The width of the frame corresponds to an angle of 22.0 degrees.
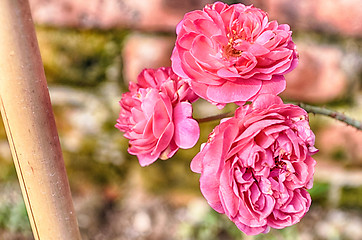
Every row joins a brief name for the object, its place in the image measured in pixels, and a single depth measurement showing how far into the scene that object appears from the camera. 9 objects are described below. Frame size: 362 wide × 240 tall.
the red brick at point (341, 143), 0.79
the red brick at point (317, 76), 0.76
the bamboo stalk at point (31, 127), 0.38
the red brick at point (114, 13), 0.76
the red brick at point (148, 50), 0.77
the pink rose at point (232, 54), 0.39
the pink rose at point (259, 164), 0.38
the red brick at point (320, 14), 0.72
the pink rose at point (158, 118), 0.40
